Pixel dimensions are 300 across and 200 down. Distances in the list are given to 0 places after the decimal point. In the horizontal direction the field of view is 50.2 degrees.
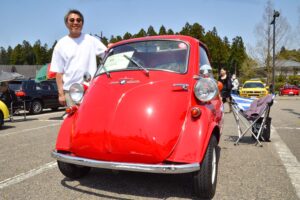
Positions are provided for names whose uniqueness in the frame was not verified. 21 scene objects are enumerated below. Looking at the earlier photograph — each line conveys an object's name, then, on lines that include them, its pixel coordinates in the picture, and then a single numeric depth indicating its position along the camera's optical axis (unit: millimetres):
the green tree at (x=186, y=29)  79038
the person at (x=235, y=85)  18175
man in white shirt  4445
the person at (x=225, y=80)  13615
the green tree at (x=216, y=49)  75500
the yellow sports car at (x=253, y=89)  23375
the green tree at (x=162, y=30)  84575
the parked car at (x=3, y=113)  9745
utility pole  26078
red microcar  3059
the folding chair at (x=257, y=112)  6117
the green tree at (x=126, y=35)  86225
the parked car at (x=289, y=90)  35344
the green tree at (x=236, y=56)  78562
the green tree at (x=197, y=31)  76562
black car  15109
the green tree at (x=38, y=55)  102000
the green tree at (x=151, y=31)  87500
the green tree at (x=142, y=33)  84000
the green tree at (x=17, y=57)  109562
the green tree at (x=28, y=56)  109438
